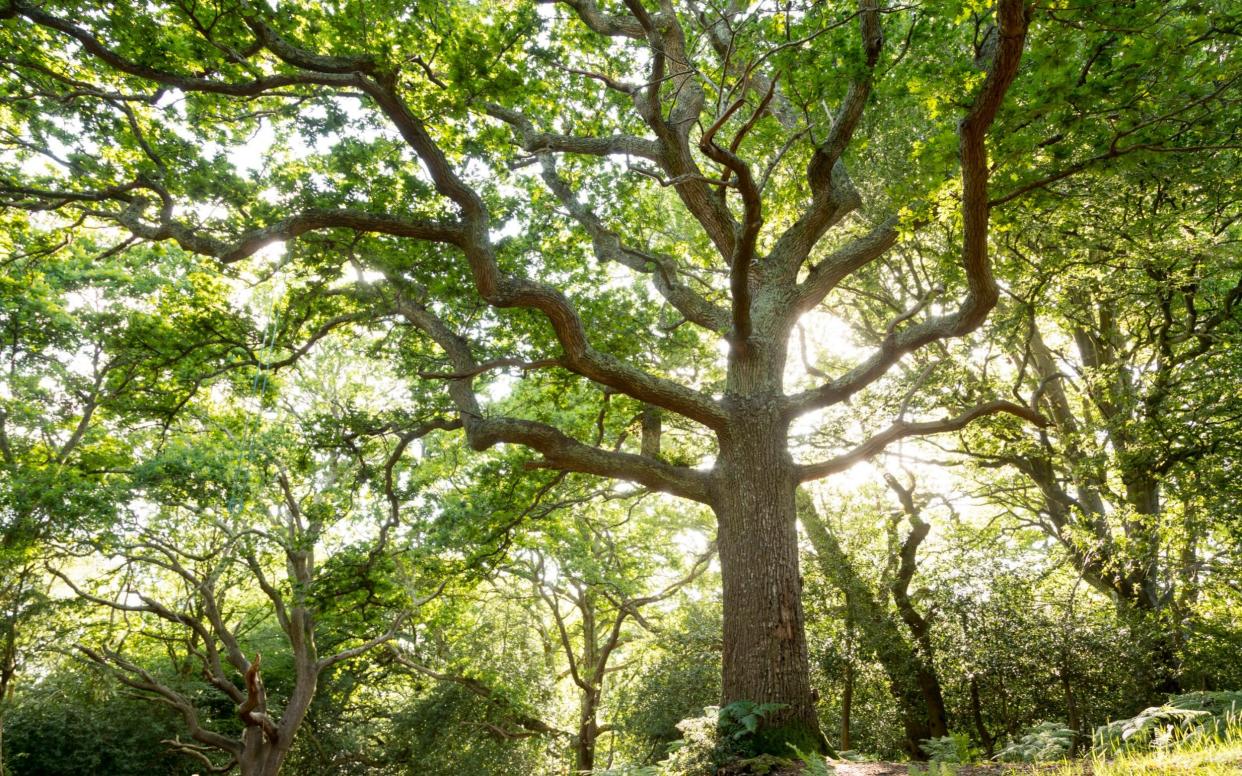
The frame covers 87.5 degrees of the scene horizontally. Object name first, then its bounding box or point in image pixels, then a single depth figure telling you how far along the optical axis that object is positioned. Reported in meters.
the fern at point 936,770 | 3.43
